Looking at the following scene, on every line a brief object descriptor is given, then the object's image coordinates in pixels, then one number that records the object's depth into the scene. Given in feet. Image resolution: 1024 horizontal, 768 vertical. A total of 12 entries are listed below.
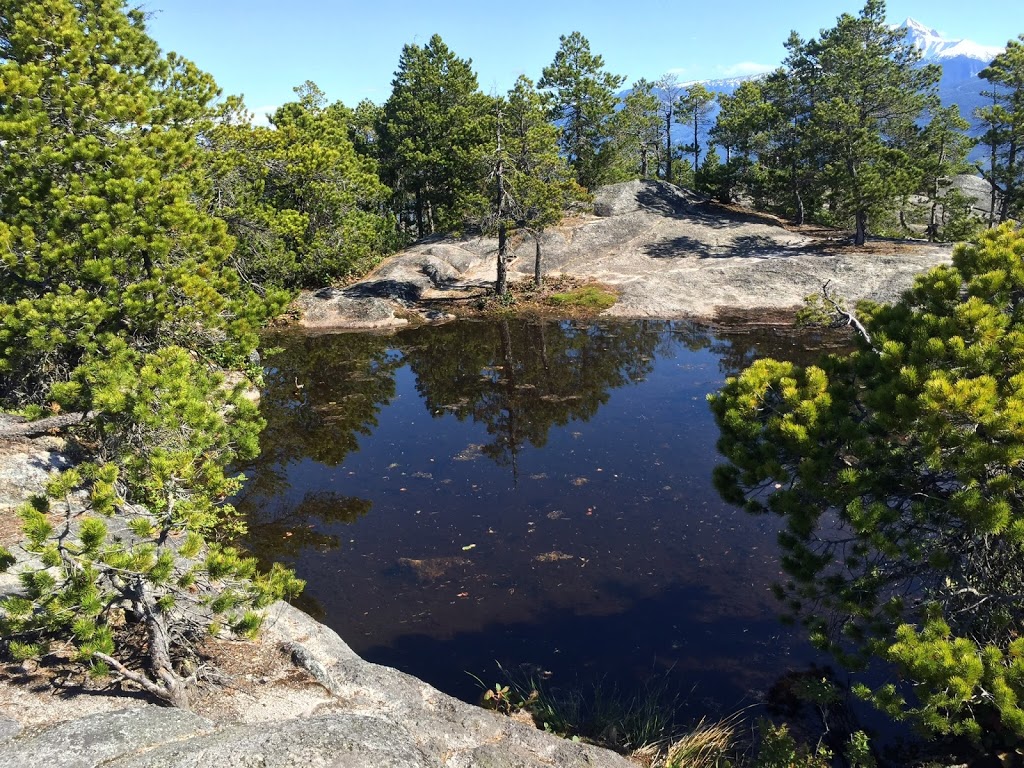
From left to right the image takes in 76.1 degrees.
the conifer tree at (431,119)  150.92
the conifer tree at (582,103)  170.71
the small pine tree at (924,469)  22.20
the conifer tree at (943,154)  130.52
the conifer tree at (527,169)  119.65
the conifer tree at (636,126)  180.55
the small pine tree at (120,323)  24.75
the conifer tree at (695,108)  205.42
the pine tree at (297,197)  82.28
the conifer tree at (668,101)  219.55
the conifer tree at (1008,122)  111.24
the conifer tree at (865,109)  125.90
